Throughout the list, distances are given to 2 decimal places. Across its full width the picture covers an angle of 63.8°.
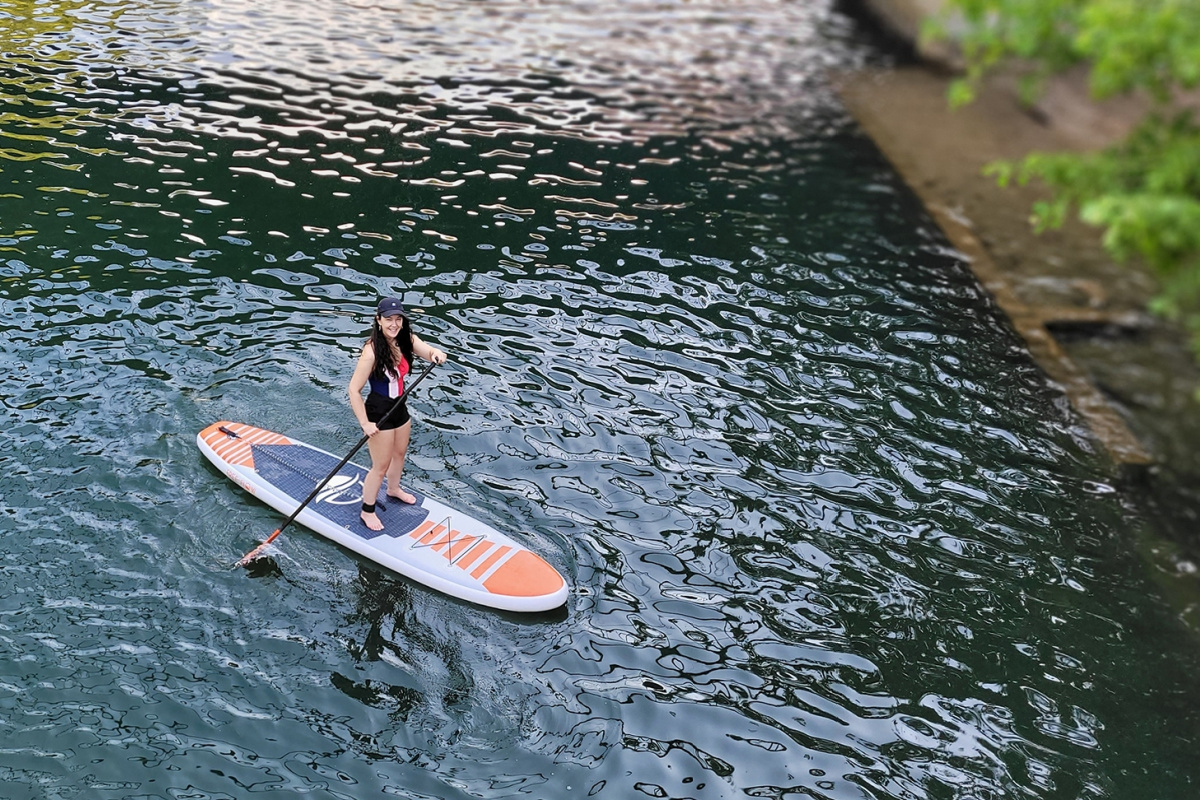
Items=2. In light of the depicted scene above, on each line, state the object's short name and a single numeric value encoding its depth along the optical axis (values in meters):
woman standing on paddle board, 9.52
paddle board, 9.77
